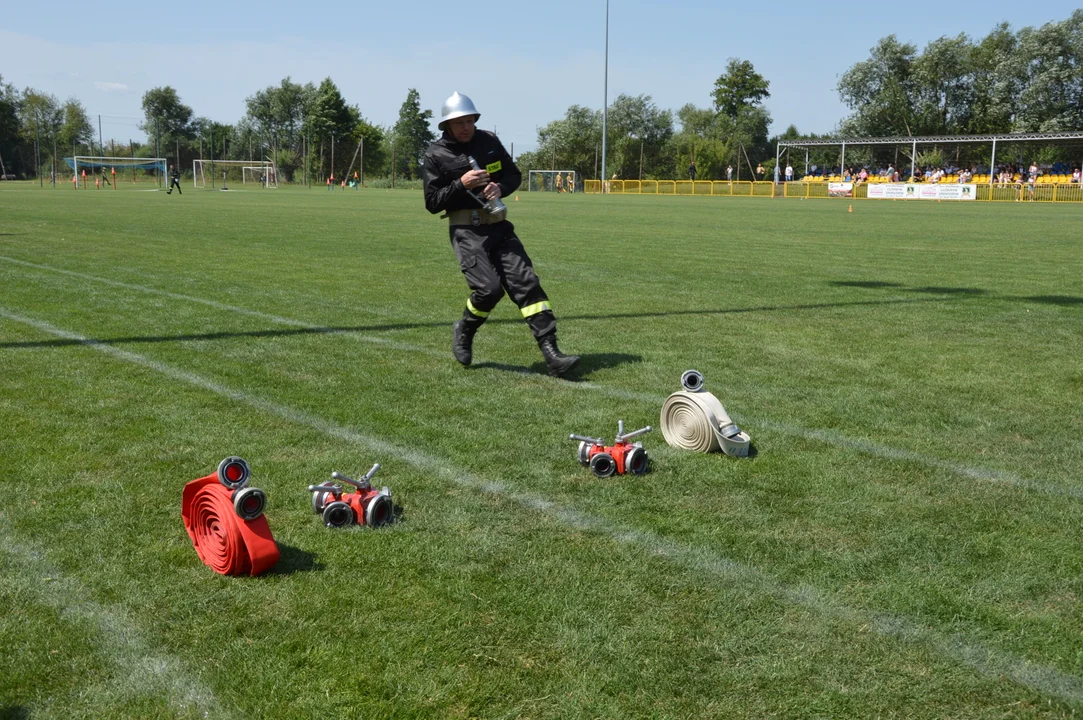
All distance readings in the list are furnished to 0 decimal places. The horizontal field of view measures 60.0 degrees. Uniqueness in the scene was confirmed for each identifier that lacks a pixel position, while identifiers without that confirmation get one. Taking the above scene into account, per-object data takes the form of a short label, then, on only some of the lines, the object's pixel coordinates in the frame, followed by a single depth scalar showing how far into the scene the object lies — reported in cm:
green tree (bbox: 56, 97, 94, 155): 9412
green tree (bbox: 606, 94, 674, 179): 9050
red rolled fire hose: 319
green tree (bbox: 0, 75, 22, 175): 9319
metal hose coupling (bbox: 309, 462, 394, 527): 365
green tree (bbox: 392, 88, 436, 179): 9125
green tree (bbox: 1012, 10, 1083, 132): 7894
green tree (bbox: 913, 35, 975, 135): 8738
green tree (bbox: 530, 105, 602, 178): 8738
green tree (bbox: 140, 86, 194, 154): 11519
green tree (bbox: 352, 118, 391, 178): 9519
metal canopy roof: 5691
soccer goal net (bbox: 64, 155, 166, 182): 7375
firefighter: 648
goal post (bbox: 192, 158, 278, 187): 8206
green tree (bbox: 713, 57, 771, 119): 11088
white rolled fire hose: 459
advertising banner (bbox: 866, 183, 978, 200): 5016
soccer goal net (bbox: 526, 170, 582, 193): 7875
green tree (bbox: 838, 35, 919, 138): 9031
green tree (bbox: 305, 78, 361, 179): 9650
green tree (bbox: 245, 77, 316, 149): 12125
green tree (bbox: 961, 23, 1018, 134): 8275
